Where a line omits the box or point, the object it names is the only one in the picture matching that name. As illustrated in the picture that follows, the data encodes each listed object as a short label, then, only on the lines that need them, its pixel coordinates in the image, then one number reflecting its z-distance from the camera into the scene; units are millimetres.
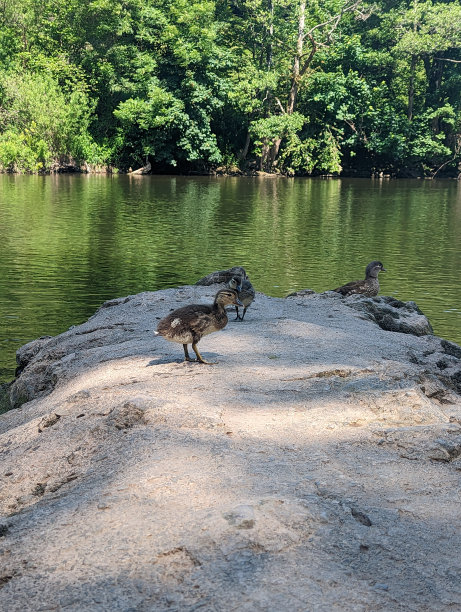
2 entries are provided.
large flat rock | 3178
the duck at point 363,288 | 12734
